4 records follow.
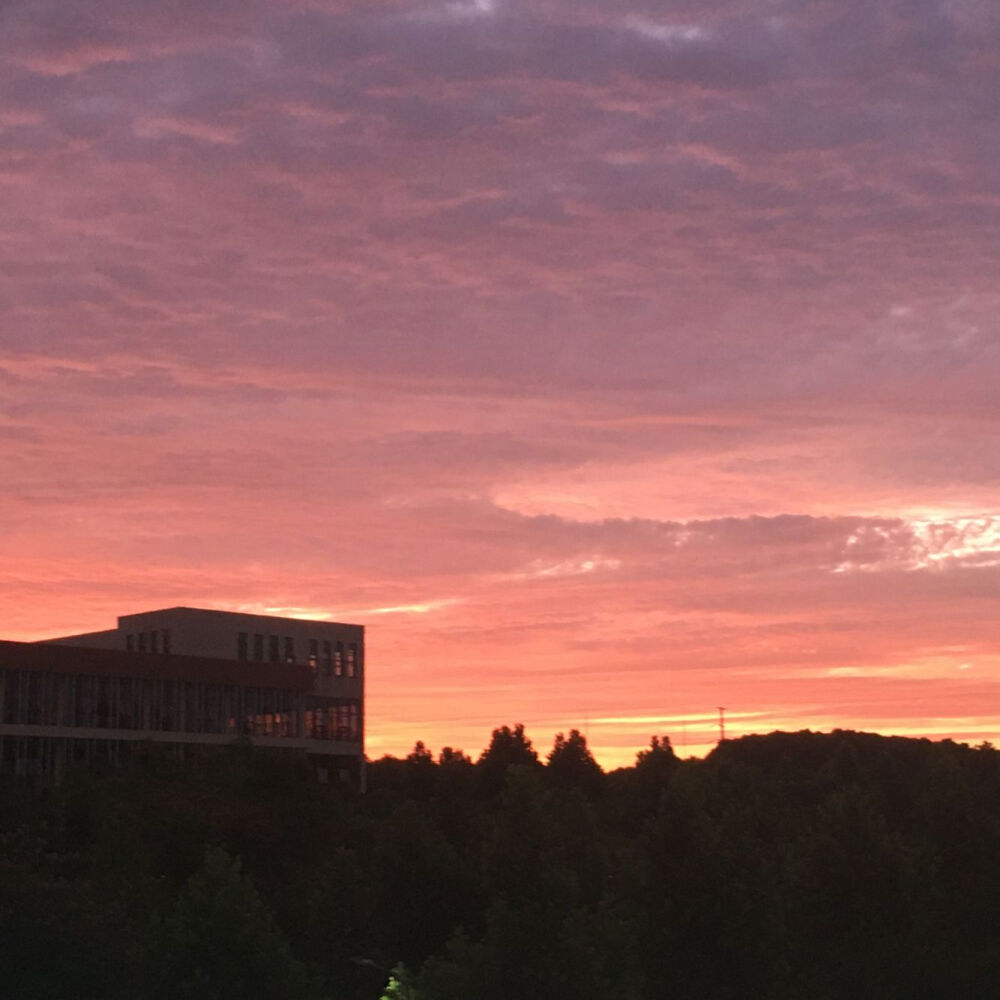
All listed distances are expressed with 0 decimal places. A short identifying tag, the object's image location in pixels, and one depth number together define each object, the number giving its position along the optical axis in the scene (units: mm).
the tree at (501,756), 148312
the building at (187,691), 106500
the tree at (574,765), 147125
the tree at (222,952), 49344
